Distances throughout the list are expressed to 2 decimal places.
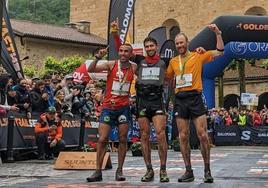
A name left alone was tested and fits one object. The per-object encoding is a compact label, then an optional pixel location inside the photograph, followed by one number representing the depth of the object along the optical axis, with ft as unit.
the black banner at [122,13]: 62.59
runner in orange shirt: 28.09
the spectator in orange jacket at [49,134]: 44.14
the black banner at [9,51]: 46.83
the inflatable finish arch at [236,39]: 59.77
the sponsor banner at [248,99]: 114.93
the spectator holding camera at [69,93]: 52.85
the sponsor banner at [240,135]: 93.45
